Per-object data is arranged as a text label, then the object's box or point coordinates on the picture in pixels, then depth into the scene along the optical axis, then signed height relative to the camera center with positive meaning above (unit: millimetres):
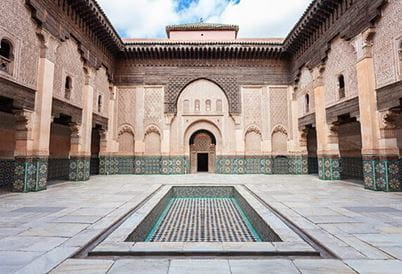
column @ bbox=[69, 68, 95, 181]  7918 +559
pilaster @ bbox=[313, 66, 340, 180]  7922 +519
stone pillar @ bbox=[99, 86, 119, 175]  10156 +459
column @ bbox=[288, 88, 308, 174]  10133 +532
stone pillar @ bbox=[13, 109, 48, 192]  5613 +18
